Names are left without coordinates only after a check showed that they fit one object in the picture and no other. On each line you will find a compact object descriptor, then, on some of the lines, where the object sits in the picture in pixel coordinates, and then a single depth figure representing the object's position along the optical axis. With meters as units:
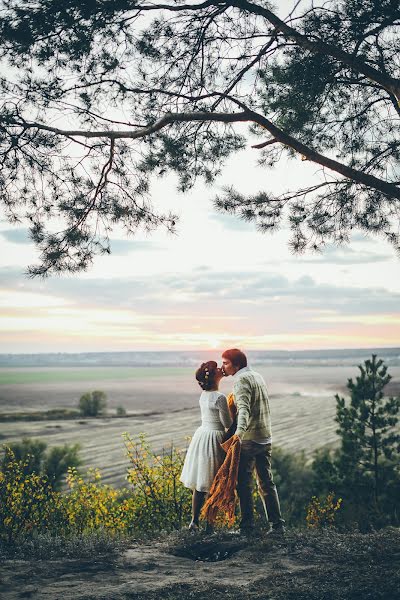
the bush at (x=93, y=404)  56.84
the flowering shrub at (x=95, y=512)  8.91
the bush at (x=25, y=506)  7.09
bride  5.74
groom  5.64
